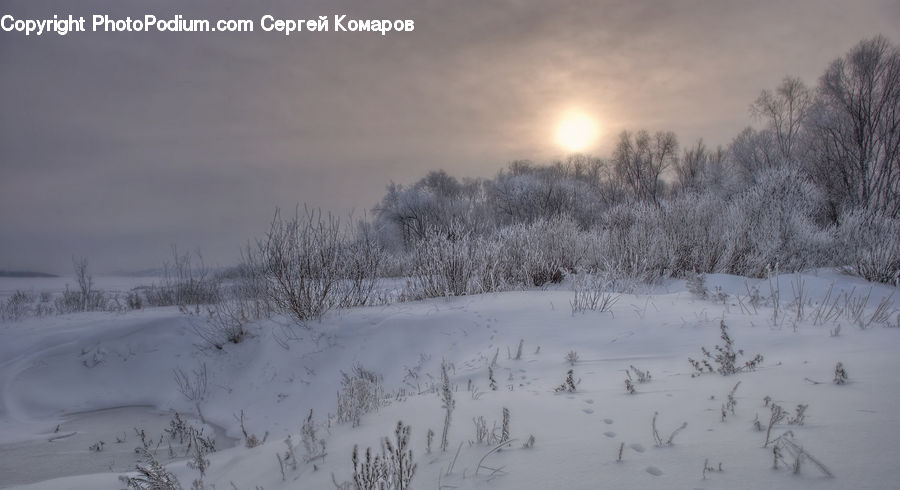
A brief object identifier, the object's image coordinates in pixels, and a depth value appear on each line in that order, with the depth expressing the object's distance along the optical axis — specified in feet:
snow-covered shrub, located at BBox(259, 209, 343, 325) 23.75
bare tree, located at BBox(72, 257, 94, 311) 52.75
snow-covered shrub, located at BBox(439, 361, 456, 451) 9.32
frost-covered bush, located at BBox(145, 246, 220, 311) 49.47
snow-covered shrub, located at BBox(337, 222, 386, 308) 26.96
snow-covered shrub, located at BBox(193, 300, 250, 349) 23.45
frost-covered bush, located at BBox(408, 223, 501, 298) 30.22
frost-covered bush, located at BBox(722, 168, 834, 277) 37.73
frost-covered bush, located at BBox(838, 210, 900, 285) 30.86
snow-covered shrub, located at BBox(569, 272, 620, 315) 20.08
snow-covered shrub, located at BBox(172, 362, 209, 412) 20.81
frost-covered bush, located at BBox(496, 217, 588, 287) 35.47
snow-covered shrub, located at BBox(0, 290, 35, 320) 43.39
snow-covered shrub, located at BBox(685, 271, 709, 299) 21.77
